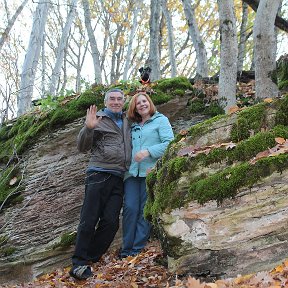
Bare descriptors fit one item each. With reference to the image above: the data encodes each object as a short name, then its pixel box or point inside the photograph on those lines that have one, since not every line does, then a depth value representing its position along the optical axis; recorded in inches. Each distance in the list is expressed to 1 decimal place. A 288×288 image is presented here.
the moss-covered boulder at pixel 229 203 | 136.2
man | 195.7
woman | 205.0
